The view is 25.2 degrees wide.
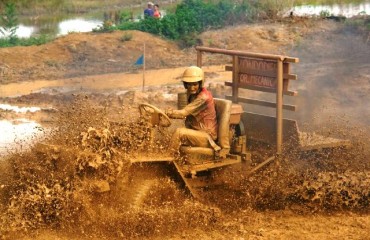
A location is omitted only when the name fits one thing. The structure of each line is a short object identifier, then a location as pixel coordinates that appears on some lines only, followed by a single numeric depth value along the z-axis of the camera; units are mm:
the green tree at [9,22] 28078
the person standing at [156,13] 28762
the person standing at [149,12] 28953
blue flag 18484
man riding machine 9945
